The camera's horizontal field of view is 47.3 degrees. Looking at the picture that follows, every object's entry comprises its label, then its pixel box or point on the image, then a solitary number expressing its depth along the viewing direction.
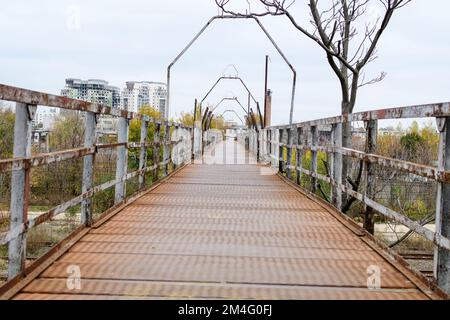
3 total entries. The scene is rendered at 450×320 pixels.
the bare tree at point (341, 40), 11.05
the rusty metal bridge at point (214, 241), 2.82
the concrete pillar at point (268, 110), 19.83
